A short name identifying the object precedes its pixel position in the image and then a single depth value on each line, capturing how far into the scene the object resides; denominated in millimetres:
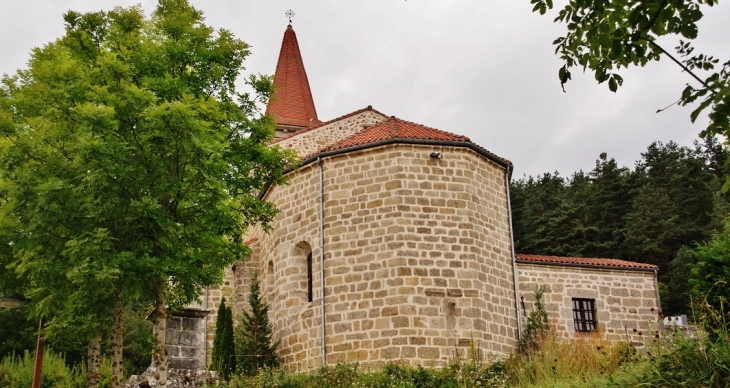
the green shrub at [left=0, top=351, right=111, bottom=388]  18969
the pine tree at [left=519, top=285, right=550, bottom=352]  16812
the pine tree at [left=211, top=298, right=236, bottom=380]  17609
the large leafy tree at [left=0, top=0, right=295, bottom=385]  12172
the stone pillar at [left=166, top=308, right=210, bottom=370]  14016
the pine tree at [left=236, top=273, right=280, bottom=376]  17062
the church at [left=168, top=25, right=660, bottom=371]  15820
